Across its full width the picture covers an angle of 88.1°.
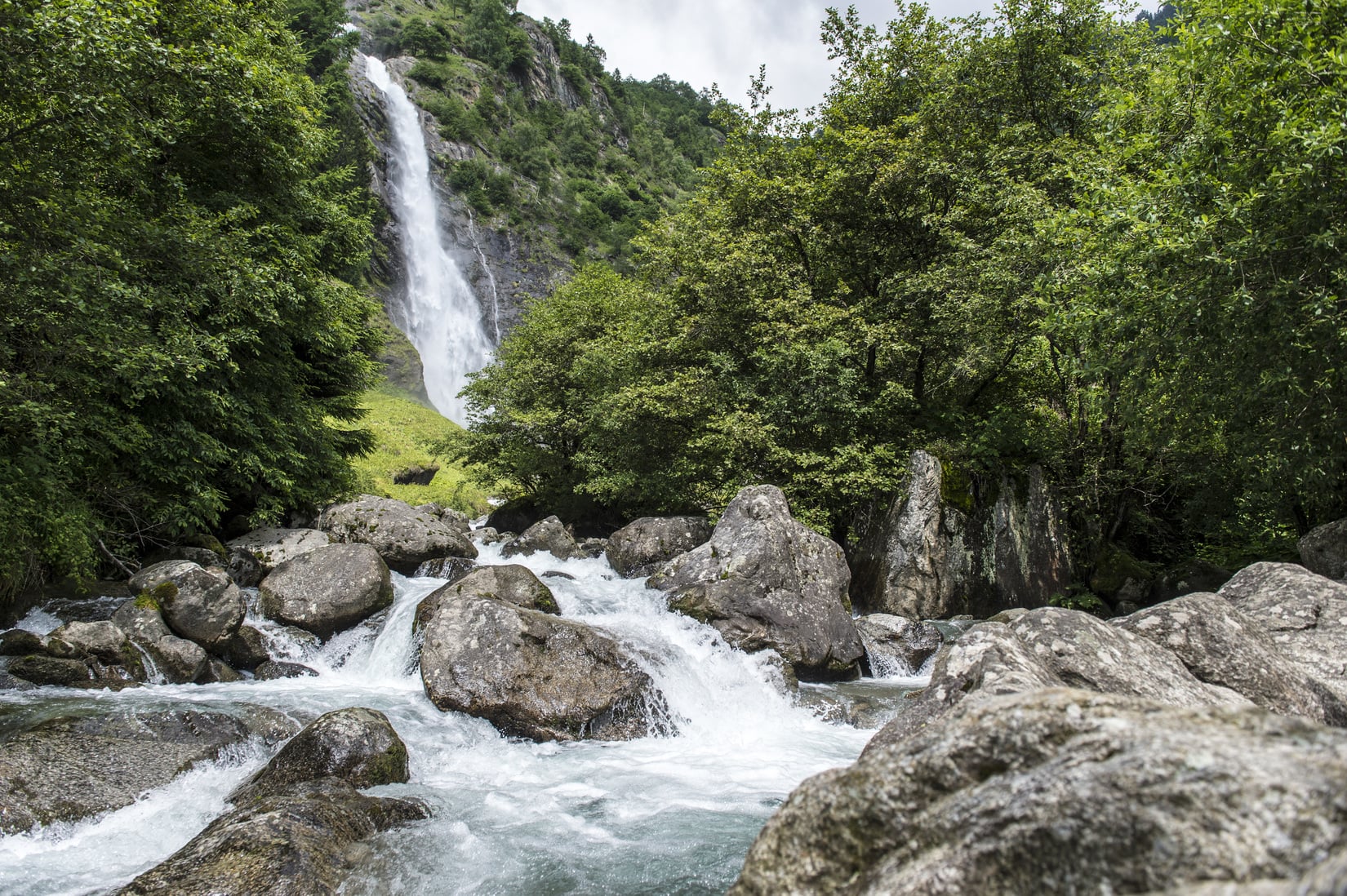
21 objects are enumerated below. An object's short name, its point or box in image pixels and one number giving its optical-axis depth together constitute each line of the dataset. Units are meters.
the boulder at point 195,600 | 11.44
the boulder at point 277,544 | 15.63
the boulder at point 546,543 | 20.47
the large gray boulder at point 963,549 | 17.67
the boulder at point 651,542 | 18.64
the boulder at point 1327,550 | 11.02
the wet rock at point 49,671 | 9.30
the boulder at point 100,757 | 6.68
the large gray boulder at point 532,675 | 9.96
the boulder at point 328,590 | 13.07
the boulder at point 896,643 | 14.19
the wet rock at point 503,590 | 12.83
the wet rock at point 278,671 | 11.48
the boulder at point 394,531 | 17.44
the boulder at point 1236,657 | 6.47
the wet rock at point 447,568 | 17.22
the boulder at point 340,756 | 7.29
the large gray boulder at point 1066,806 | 2.04
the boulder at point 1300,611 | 7.49
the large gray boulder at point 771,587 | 13.32
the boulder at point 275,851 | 5.13
